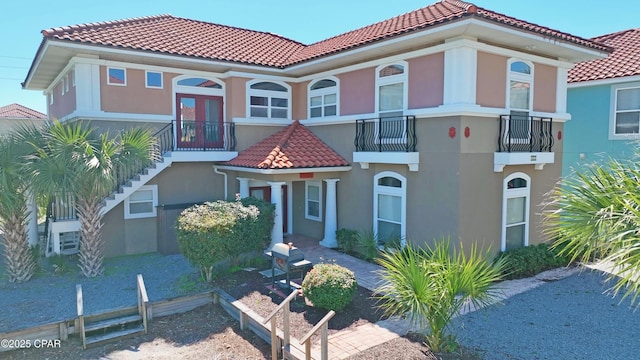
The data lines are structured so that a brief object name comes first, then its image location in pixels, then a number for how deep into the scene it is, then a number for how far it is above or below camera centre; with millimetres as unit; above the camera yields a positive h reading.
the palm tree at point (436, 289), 6773 -2218
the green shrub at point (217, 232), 10656 -2070
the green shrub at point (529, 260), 12219 -3191
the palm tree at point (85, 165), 10641 -303
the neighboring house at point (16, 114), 28625 +3061
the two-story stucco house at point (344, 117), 11539 +1302
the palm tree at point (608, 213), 4504 -683
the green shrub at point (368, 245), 13320 -2899
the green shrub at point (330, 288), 8789 -2849
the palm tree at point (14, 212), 10727 -1598
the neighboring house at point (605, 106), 15586 +2031
